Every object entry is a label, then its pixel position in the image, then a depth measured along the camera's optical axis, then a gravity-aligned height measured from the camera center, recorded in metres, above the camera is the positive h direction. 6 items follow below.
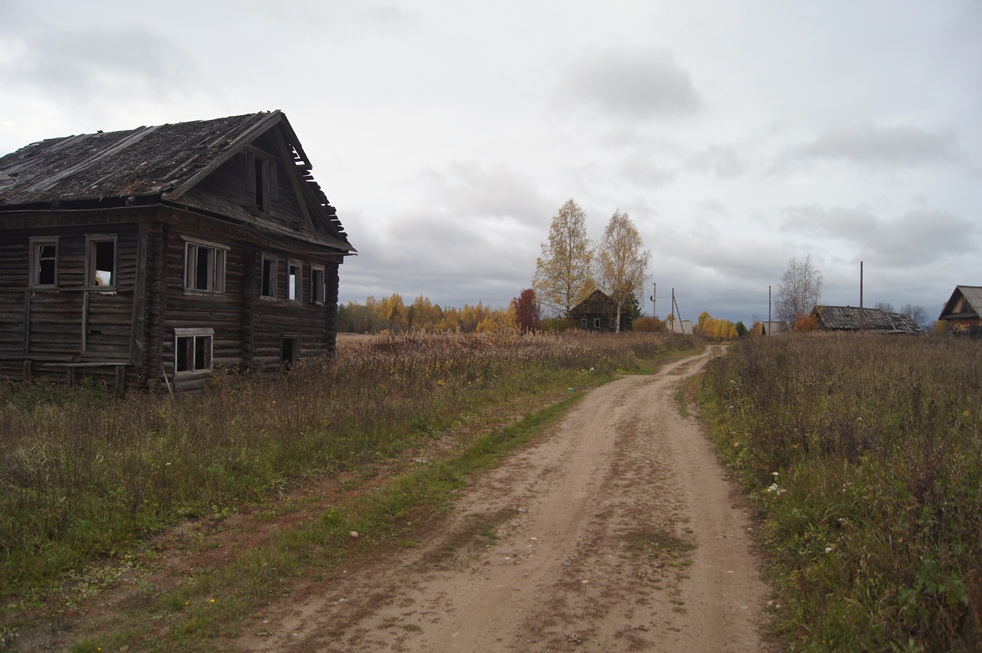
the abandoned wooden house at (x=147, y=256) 15.02 +1.87
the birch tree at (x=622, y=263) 50.62 +6.35
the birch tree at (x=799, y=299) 68.38 +5.00
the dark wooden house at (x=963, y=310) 53.25 +3.53
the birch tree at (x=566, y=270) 49.72 +5.54
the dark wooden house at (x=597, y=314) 56.54 +2.16
